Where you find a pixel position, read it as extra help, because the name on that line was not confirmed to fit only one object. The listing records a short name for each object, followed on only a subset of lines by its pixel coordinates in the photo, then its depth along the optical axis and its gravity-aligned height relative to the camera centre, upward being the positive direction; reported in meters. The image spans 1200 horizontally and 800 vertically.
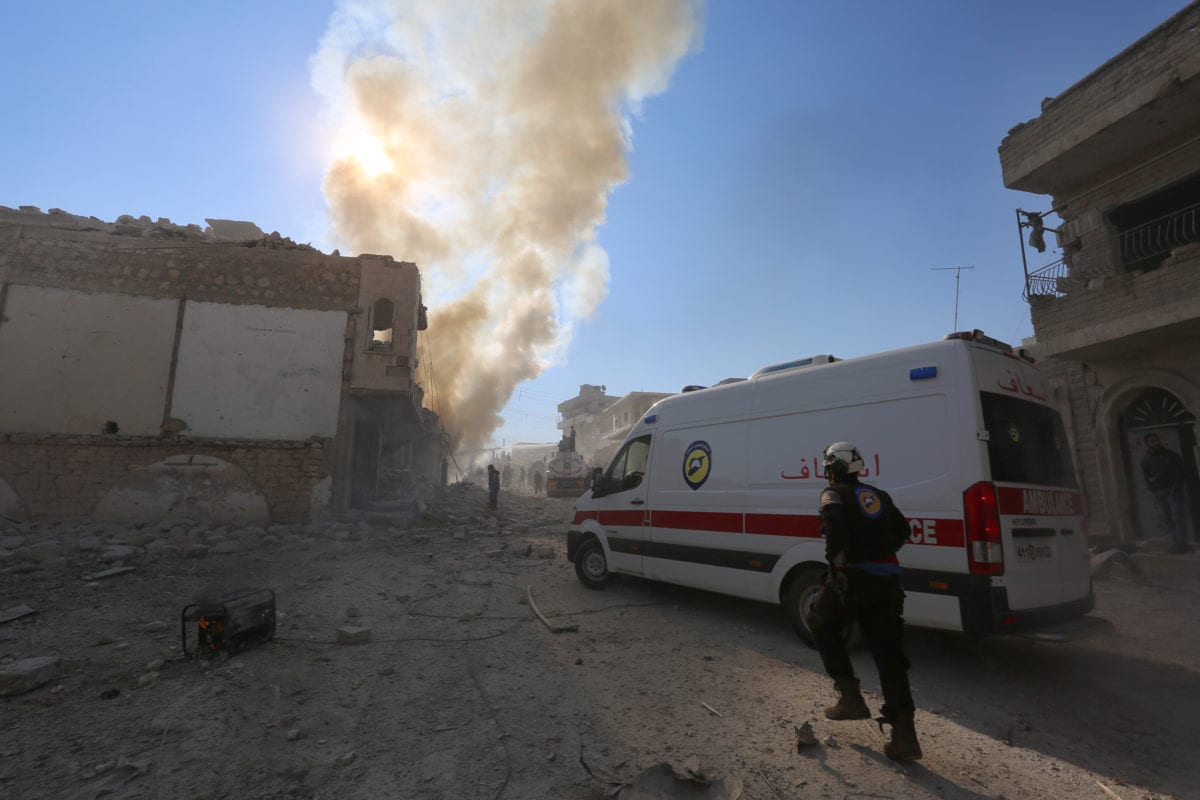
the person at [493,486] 17.33 +0.07
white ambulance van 3.61 +0.03
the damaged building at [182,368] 10.62 +2.54
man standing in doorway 7.46 +0.03
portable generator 4.01 -1.03
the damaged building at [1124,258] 7.69 +3.66
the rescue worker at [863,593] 2.78 -0.57
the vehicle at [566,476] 26.59 +0.59
